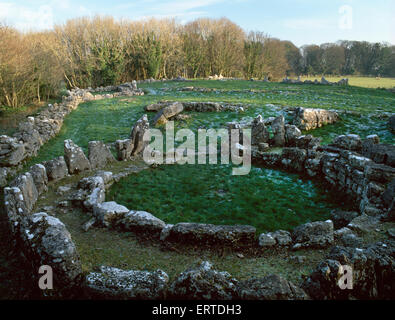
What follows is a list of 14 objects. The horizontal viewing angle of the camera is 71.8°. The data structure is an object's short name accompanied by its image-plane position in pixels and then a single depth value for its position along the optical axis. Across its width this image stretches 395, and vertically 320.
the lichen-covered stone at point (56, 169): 7.68
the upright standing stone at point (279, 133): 10.73
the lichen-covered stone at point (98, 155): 8.81
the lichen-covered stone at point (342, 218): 5.80
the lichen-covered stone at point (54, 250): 3.77
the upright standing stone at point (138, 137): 10.29
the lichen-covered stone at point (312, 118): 12.59
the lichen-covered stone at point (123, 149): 9.73
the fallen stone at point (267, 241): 4.95
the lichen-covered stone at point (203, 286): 3.40
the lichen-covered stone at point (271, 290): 3.13
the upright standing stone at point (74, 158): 8.20
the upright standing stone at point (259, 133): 10.95
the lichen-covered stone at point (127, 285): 3.54
